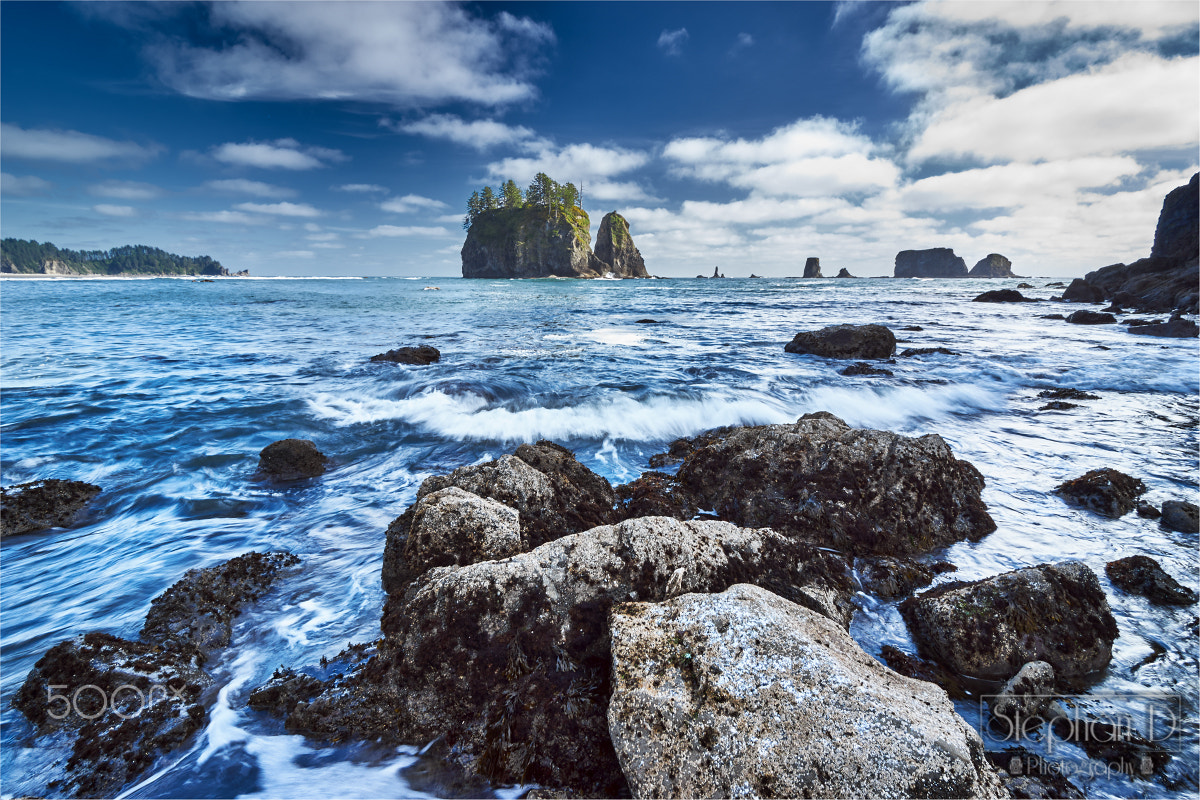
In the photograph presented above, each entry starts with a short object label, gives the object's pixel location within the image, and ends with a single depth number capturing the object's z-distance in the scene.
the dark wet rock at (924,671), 3.47
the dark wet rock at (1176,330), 21.22
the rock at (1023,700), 3.18
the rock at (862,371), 14.03
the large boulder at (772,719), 2.21
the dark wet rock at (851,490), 5.18
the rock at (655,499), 5.62
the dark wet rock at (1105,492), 5.92
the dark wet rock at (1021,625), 3.55
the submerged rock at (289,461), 7.66
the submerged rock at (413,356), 16.25
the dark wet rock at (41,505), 6.13
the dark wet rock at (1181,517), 5.42
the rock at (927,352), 17.47
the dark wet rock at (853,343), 16.88
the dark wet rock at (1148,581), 4.34
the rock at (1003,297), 46.66
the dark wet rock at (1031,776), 2.68
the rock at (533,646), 2.86
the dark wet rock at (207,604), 4.01
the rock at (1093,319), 27.14
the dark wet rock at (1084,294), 44.09
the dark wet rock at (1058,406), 10.73
